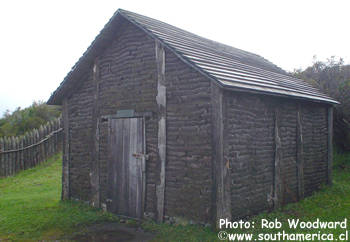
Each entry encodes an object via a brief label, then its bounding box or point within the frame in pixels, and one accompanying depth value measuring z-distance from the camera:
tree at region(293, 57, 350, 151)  14.87
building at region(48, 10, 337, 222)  6.88
